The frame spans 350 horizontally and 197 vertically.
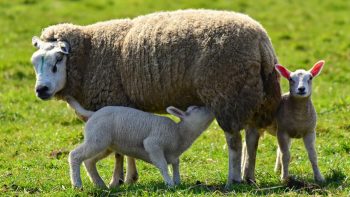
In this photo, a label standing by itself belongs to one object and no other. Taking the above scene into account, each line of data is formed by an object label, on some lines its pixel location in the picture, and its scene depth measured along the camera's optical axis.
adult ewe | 17.27
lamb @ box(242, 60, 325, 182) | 17.62
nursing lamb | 17.33
